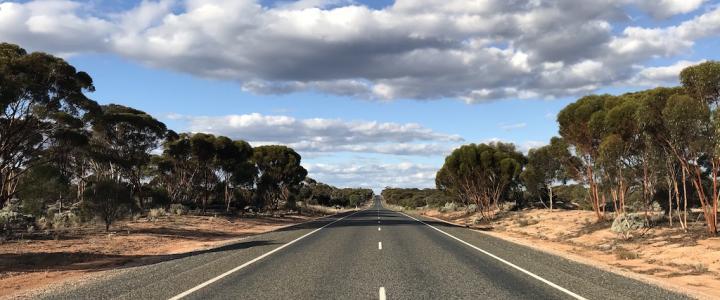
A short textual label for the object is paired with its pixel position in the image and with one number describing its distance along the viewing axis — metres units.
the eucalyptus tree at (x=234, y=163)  54.44
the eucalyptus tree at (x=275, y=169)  68.56
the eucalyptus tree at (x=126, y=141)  41.62
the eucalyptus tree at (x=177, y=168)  50.50
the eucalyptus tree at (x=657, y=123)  21.50
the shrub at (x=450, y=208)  85.31
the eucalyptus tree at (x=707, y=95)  19.19
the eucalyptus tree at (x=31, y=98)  25.02
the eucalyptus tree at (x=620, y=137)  25.22
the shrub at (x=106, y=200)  27.45
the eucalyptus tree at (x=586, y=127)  28.37
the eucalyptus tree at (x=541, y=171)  57.09
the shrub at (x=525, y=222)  40.81
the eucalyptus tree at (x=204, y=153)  51.28
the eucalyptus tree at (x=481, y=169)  56.47
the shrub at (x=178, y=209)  44.59
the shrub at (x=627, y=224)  24.90
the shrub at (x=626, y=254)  18.27
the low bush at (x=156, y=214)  38.64
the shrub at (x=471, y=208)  69.56
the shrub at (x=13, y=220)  23.55
